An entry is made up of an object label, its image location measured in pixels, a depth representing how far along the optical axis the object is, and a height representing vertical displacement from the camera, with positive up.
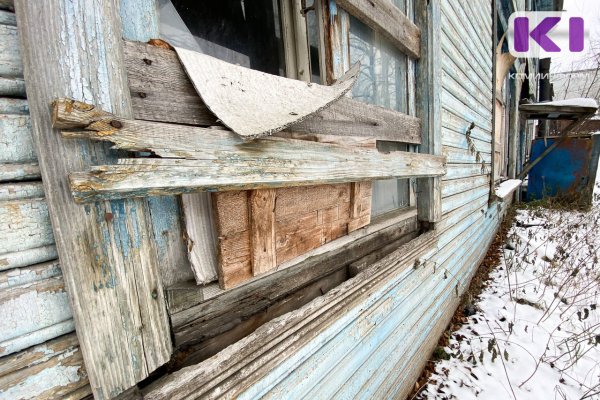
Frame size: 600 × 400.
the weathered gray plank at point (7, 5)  0.58 +0.41
